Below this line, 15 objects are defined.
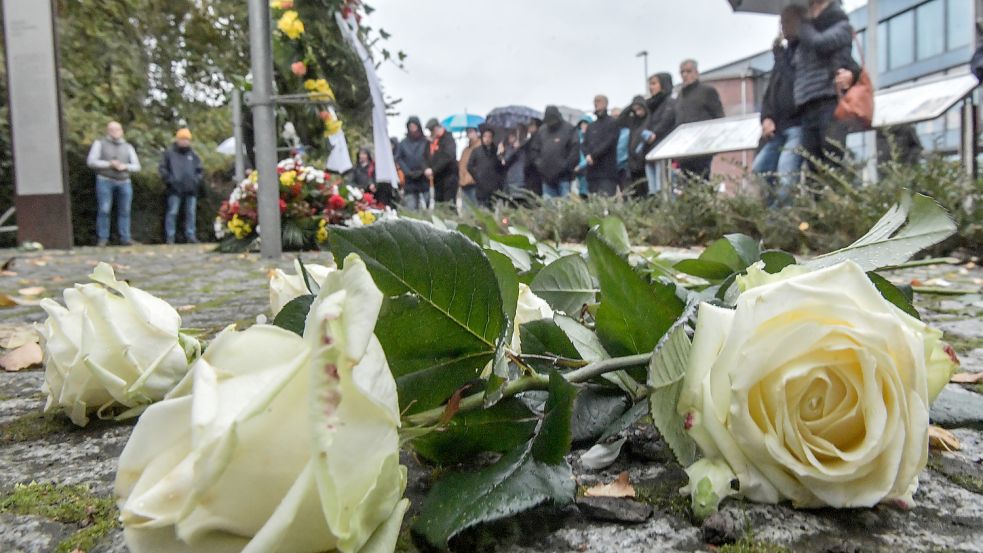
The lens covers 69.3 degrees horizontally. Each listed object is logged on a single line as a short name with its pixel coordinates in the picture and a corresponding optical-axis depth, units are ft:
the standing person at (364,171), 45.19
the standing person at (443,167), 42.60
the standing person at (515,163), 42.47
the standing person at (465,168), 45.73
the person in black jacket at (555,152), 38.47
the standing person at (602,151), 34.78
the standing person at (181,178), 45.01
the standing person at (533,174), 41.42
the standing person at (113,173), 40.06
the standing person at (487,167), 43.29
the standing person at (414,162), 43.98
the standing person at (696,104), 29.32
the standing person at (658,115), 31.30
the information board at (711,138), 25.81
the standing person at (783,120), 22.04
